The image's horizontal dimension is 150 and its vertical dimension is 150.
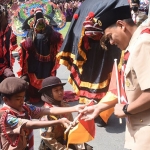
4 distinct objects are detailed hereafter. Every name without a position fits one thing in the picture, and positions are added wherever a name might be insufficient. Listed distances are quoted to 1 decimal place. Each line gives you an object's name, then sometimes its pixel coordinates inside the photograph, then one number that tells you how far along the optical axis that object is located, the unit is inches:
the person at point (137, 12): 161.3
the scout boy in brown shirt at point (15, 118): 92.9
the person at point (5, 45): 218.5
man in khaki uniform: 73.4
